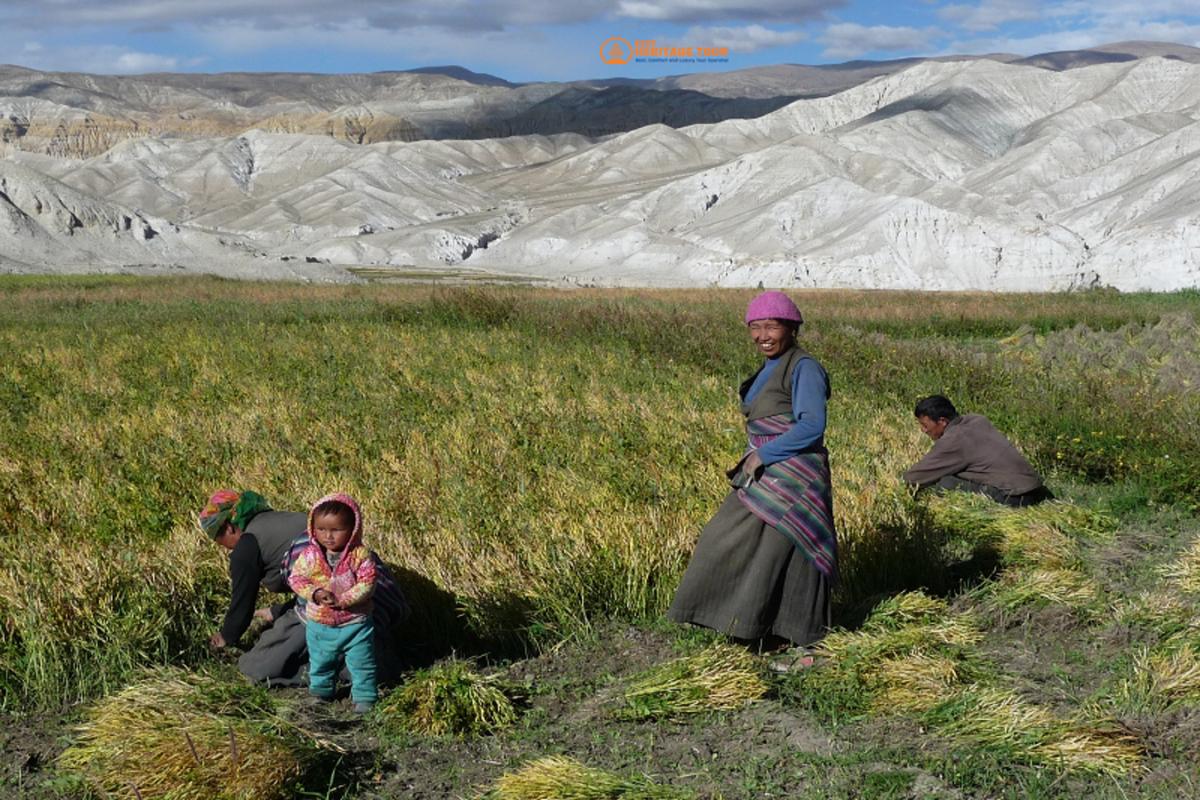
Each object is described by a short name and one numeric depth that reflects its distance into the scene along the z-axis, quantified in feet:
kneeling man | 28.30
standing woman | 17.80
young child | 16.48
